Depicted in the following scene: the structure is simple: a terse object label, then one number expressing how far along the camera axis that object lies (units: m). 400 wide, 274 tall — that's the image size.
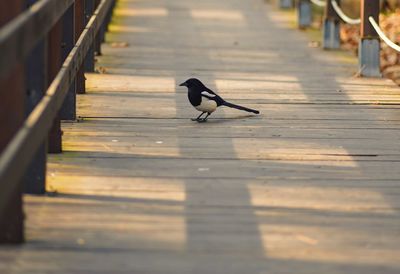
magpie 15.97
